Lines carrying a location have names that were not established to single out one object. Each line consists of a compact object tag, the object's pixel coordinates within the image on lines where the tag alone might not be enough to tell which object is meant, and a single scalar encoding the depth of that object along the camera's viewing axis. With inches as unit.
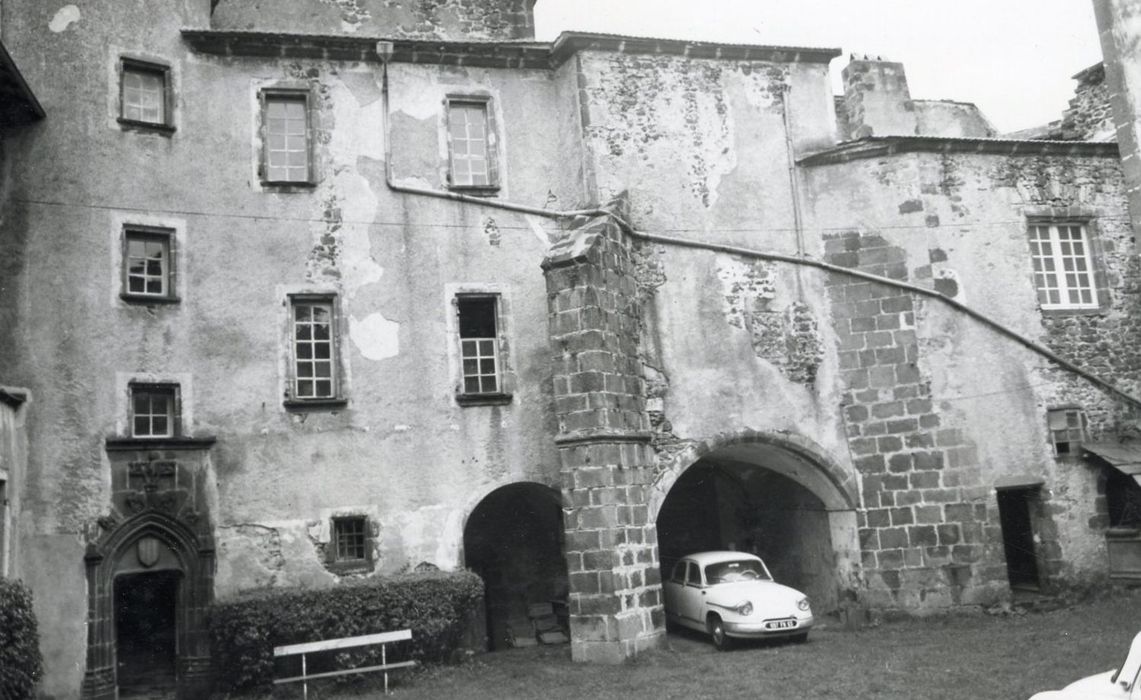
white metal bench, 498.6
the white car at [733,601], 551.5
